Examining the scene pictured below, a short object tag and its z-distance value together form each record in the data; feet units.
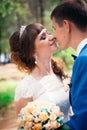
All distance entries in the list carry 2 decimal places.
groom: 5.38
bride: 8.82
